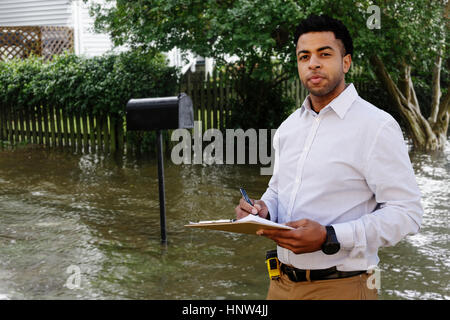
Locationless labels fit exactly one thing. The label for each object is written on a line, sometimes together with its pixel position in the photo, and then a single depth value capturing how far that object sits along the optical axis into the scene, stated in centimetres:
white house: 1939
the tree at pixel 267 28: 861
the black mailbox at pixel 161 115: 559
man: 219
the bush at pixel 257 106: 1155
